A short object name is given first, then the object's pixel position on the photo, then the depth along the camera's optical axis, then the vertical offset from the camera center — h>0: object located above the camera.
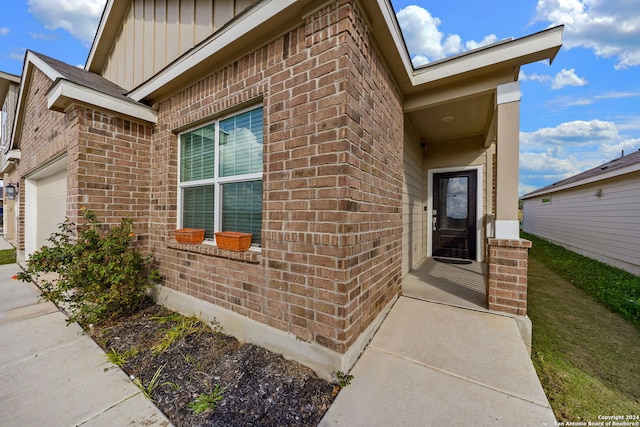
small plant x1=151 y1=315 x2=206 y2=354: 2.45 -1.31
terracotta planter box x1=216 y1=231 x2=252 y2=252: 2.55 -0.31
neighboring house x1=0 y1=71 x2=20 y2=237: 7.07 +3.22
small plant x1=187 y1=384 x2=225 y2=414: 1.69 -1.35
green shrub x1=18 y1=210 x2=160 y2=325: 2.73 -0.68
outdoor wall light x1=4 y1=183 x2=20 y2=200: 7.23 +0.56
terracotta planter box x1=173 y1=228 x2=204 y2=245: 3.05 -0.31
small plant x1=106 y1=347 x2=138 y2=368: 2.23 -1.37
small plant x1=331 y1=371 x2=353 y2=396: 1.82 -1.27
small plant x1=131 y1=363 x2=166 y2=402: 1.87 -1.38
